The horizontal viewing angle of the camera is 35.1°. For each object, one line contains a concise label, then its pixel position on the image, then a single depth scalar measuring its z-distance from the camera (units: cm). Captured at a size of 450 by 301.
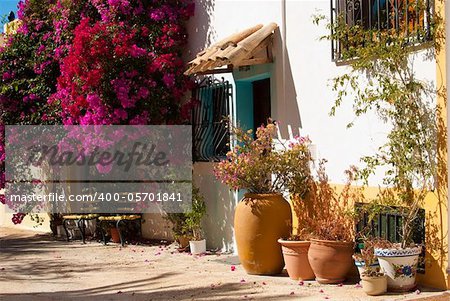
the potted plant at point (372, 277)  781
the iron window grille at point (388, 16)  800
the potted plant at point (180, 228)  1246
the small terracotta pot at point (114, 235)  1420
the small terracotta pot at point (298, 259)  905
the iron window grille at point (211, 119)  1227
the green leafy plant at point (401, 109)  798
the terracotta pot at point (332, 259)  851
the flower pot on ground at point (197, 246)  1200
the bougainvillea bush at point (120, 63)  1262
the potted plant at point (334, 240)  852
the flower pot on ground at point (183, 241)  1244
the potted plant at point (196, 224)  1202
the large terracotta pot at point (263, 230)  945
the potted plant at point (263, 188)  948
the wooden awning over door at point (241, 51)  1041
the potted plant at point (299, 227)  908
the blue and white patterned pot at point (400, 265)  782
